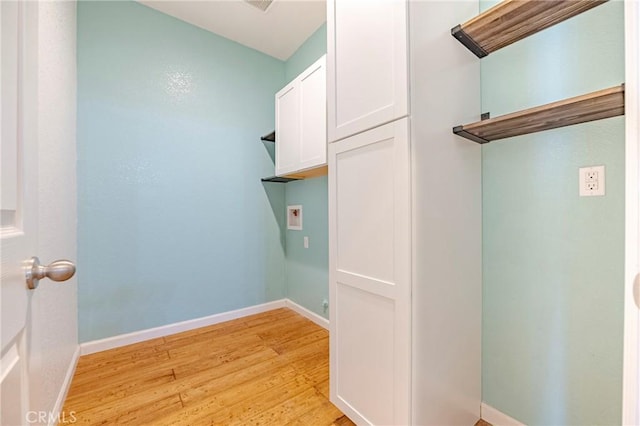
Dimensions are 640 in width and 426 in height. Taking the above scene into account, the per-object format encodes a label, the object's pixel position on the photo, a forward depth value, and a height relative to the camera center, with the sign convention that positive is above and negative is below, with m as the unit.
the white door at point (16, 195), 0.46 +0.04
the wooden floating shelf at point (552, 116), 0.90 +0.38
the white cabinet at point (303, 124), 2.07 +0.78
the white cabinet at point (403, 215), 1.09 -0.02
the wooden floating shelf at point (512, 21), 1.00 +0.80
